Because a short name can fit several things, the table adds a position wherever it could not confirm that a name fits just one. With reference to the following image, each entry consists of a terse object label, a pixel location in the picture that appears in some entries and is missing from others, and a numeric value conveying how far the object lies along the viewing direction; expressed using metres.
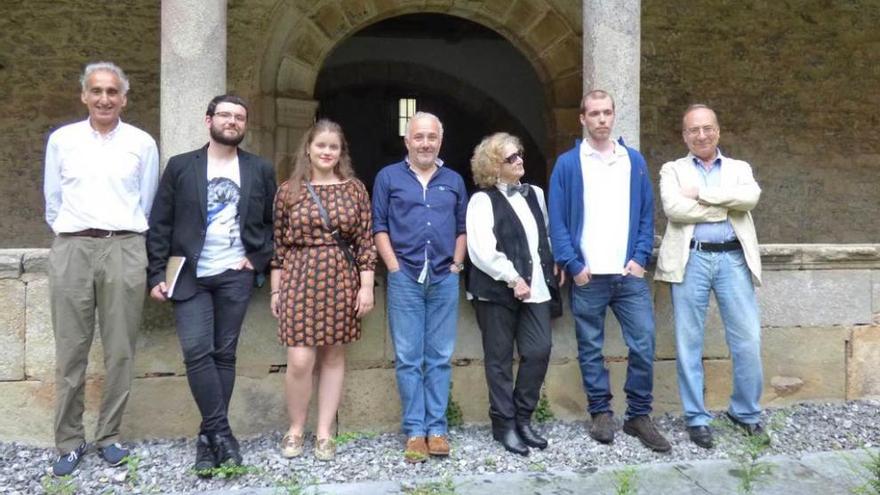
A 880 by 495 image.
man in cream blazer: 3.61
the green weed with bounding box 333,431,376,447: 3.62
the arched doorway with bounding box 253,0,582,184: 6.79
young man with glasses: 3.28
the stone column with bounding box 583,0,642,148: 4.19
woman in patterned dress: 3.34
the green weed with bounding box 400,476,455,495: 2.92
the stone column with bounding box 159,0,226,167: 3.84
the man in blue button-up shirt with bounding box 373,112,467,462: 3.46
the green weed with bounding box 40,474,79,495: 3.04
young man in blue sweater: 3.58
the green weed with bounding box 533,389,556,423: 4.06
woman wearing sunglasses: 3.51
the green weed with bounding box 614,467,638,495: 2.89
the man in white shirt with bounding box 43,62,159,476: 3.25
